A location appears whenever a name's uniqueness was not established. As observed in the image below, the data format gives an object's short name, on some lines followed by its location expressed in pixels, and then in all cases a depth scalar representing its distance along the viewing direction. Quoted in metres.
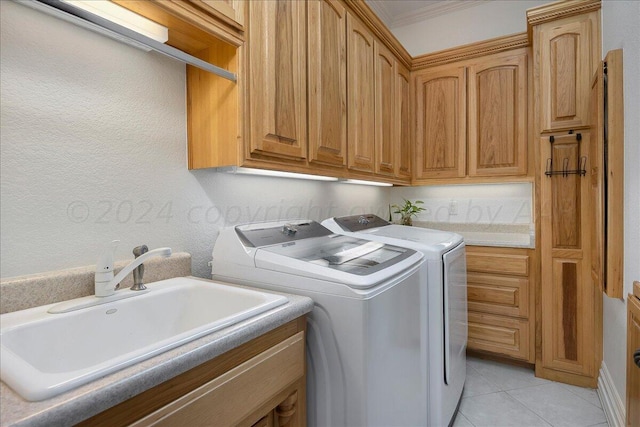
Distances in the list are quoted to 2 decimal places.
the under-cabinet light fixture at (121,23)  0.84
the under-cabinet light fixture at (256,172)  1.44
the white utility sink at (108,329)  0.57
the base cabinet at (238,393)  0.64
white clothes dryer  1.61
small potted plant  3.07
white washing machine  1.06
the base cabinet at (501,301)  2.44
